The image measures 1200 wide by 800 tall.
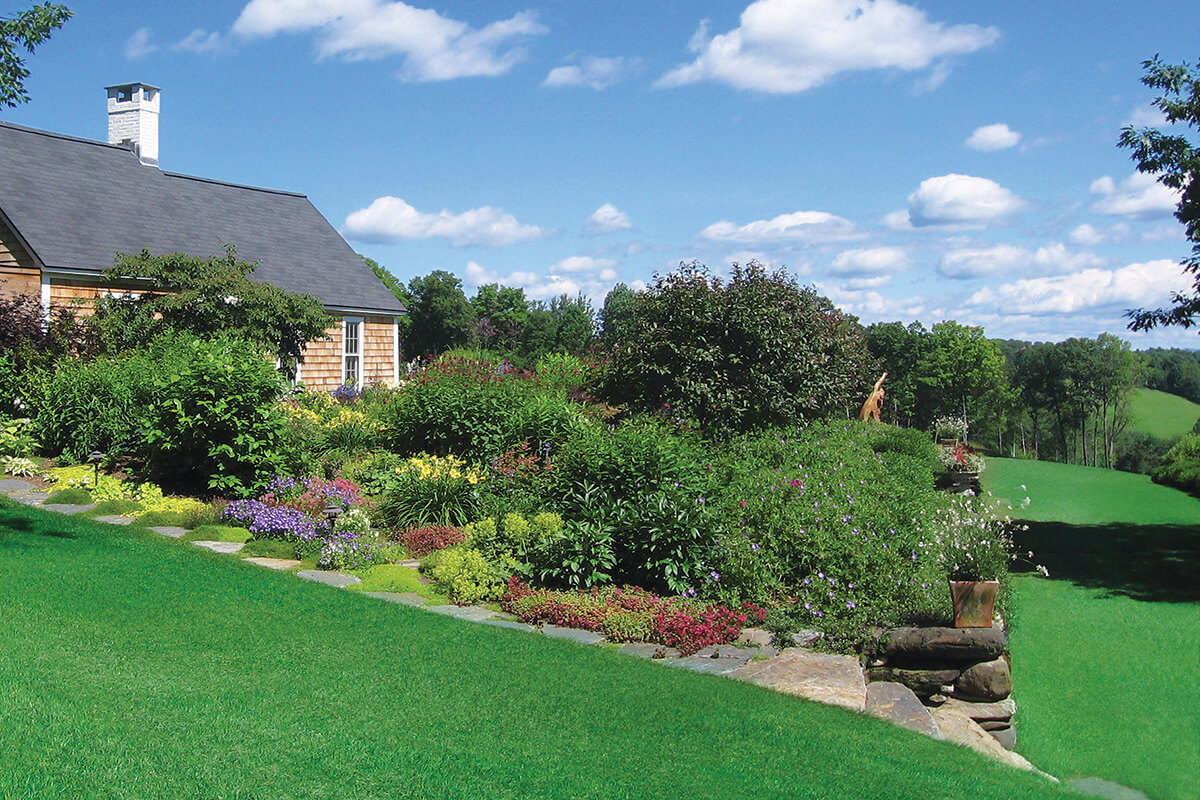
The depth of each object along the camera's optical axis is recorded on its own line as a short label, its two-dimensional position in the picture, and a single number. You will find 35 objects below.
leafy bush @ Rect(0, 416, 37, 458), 11.16
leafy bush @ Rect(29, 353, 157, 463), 10.76
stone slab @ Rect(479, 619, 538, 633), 6.23
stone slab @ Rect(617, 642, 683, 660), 5.96
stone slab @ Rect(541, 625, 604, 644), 6.14
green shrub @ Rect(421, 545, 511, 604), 6.97
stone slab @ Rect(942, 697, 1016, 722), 6.23
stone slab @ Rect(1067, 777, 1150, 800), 5.55
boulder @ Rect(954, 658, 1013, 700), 6.27
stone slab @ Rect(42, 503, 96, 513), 8.77
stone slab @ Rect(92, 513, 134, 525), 8.45
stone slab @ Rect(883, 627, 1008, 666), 6.26
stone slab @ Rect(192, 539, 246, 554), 7.90
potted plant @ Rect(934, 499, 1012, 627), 6.38
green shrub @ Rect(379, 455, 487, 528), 9.00
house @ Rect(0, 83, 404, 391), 17.09
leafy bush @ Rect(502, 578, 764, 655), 6.27
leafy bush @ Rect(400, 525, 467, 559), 8.33
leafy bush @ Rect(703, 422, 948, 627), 6.95
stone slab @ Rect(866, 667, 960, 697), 6.38
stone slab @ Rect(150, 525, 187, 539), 8.21
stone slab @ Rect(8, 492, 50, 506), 9.05
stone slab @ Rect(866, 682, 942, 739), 5.09
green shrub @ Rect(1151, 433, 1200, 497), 19.06
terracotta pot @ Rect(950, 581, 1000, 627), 6.35
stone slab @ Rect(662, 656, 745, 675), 5.60
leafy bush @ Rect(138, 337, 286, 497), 9.62
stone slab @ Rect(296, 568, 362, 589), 7.06
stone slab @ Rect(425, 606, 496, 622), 6.42
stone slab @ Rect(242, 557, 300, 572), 7.50
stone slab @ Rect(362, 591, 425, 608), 6.68
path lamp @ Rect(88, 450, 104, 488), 9.62
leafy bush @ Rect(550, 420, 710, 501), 7.76
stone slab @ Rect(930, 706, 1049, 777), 5.26
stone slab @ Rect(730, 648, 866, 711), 5.21
